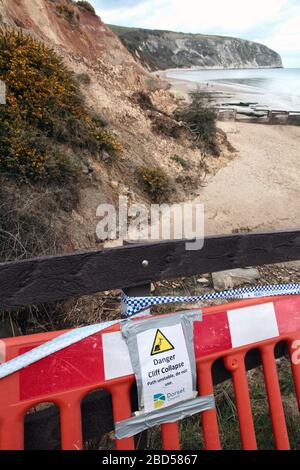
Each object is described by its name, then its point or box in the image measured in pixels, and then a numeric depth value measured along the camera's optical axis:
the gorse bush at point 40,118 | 5.66
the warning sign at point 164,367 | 1.88
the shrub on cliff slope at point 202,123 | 12.40
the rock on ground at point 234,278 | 5.10
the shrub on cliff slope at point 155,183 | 8.87
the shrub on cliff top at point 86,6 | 15.75
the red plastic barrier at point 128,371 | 1.65
